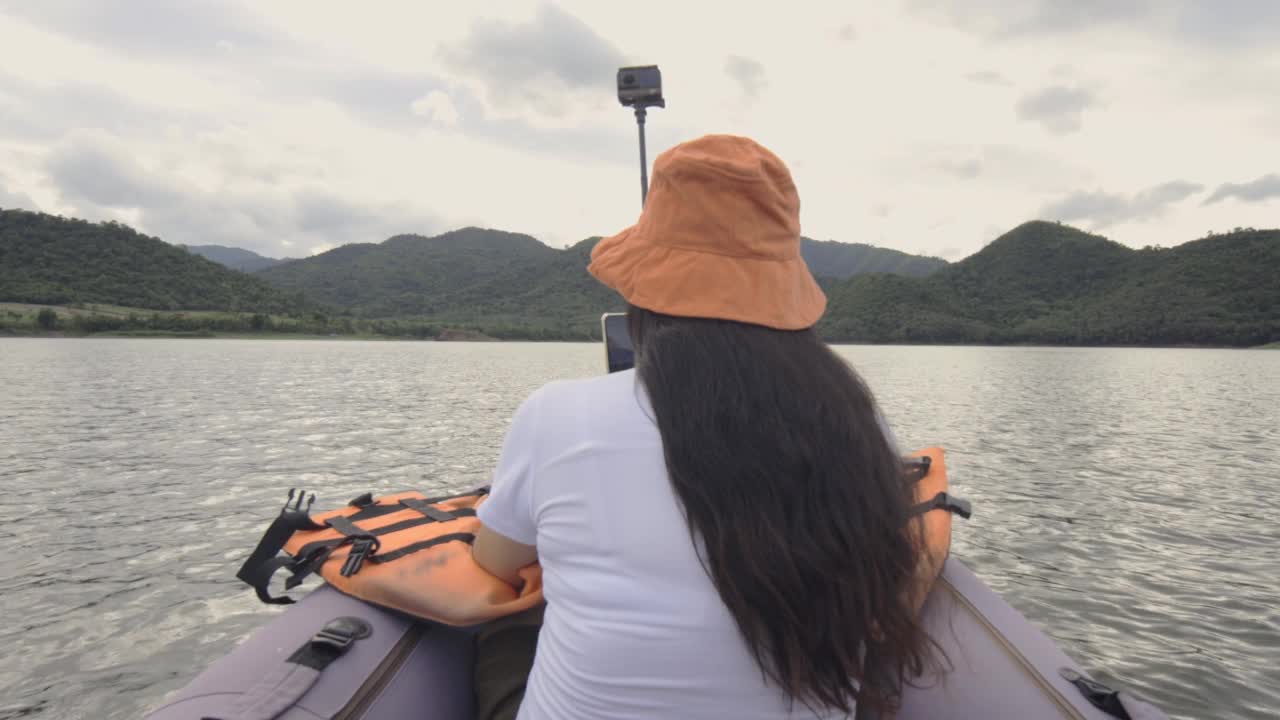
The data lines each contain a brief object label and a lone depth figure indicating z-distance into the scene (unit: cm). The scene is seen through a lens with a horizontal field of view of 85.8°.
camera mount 324
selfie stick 309
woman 132
